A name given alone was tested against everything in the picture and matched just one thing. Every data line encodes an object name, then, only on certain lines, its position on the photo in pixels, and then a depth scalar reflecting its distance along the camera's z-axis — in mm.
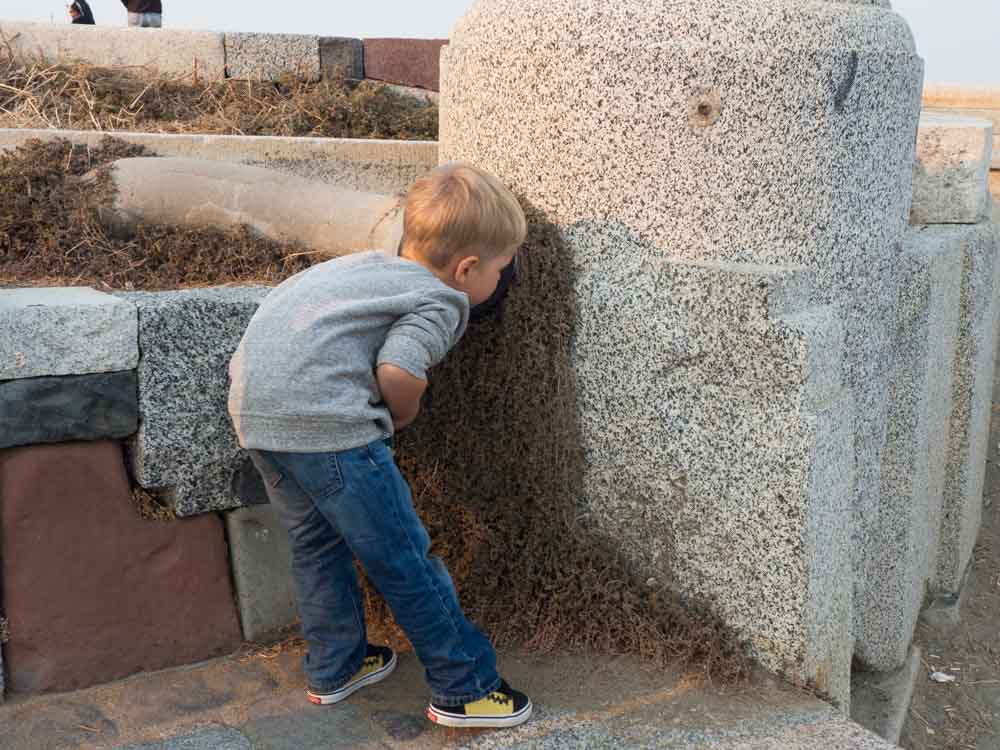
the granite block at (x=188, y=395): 2385
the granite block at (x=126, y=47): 4695
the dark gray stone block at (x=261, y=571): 2611
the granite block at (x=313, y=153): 3402
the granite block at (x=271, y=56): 4973
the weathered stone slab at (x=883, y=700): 3070
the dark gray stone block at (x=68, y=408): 2246
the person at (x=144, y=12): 7801
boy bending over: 2076
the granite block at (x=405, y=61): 5383
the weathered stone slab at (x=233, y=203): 3006
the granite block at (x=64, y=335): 2211
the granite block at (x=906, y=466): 2973
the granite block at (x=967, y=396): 3660
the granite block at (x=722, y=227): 2291
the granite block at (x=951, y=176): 3641
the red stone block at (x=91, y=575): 2328
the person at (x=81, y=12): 7863
